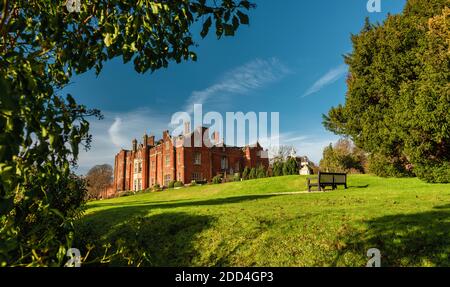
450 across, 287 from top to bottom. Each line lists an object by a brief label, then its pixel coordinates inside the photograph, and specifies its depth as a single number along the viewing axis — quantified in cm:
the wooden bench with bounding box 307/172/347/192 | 2139
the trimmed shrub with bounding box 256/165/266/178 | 4577
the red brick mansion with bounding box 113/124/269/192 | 5391
